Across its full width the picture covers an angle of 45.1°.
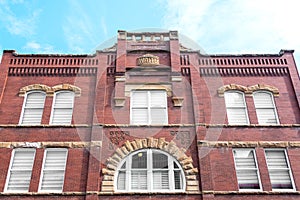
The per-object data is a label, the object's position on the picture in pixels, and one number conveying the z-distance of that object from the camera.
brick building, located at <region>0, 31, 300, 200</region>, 15.74
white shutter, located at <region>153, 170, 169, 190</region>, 15.69
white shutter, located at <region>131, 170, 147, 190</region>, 15.67
